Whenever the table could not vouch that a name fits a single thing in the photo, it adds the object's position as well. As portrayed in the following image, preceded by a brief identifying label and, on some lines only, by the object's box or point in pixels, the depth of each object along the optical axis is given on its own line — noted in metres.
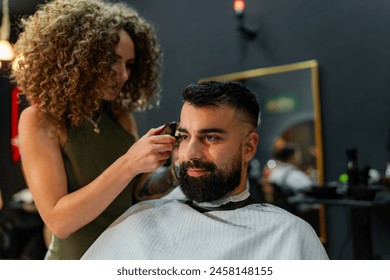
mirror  1.40
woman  1.20
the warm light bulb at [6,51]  1.42
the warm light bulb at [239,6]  1.47
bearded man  1.20
